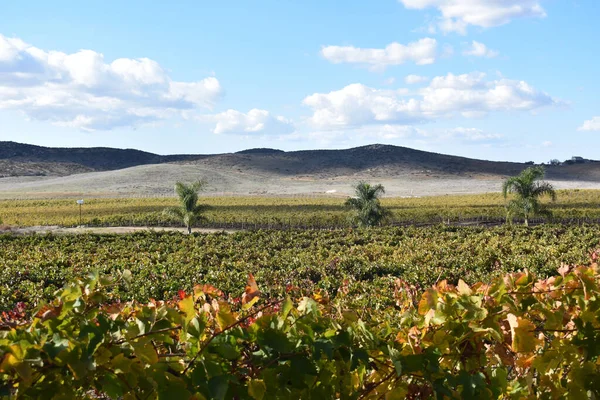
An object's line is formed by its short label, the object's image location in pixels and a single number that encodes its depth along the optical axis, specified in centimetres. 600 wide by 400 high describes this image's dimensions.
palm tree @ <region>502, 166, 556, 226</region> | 3831
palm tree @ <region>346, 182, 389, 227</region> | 4145
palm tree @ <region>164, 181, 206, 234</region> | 4144
